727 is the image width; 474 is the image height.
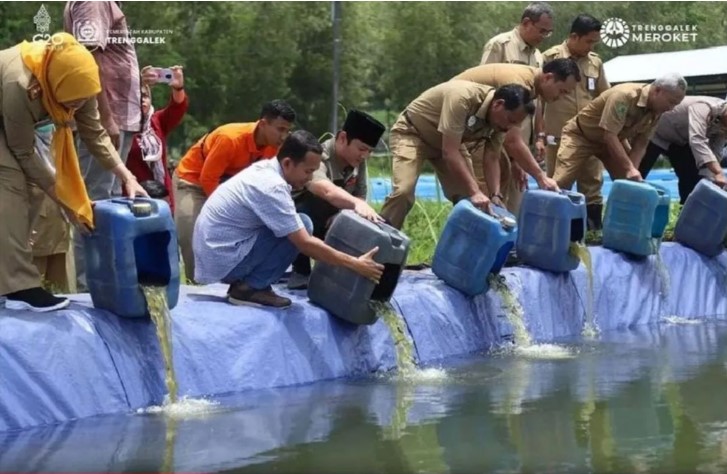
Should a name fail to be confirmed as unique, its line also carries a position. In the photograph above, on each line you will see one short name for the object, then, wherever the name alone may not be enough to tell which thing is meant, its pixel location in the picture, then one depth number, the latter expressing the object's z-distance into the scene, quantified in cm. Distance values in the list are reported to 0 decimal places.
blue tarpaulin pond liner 881
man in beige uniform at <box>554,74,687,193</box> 1445
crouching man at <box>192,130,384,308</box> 1022
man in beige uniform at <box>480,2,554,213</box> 1438
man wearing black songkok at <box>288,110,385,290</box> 1095
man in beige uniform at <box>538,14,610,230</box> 1507
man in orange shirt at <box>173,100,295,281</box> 1178
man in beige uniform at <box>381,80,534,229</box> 1248
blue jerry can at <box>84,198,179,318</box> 926
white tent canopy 2729
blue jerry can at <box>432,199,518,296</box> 1212
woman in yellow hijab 893
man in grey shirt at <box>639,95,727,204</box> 1552
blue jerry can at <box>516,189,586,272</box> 1331
